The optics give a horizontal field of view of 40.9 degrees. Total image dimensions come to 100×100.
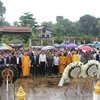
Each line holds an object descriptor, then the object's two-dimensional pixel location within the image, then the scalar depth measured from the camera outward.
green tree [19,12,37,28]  25.20
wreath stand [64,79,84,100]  4.75
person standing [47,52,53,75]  6.76
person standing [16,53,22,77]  6.52
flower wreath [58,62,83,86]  4.04
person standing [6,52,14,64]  6.44
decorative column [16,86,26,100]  2.44
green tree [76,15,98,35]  32.88
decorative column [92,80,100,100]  2.71
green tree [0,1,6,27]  38.17
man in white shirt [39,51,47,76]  6.65
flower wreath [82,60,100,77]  4.21
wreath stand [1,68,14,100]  4.35
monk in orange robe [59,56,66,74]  6.83
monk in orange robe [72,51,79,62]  6.90
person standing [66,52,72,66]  6.89
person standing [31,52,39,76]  6.69
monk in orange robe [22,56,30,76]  6.49
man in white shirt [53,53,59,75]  6.79
